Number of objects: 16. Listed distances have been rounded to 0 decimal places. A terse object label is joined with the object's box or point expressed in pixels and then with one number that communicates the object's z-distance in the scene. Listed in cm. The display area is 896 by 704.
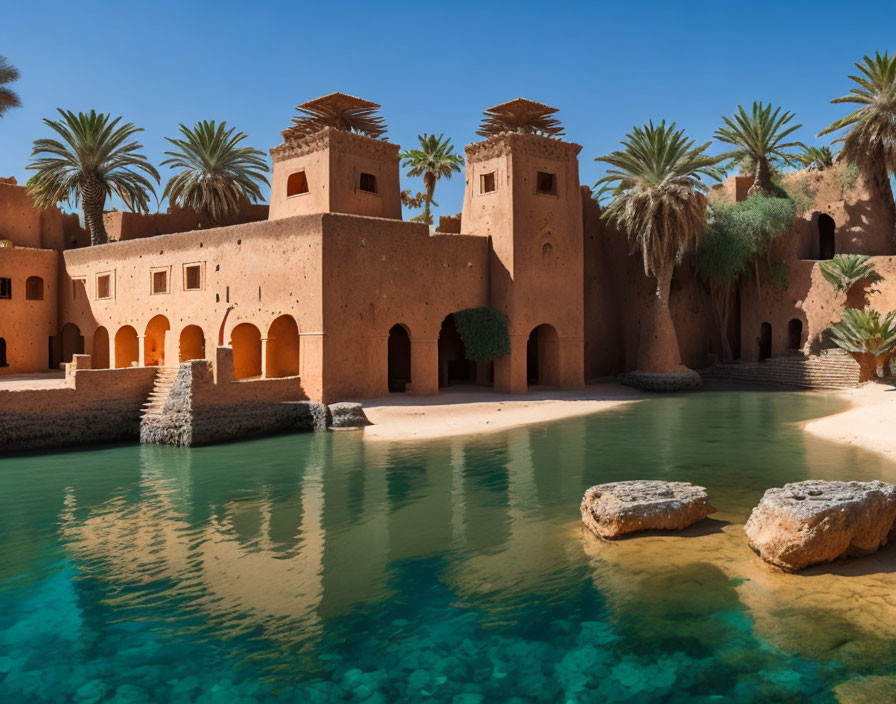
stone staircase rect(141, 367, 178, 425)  1912
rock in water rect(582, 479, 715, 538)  925
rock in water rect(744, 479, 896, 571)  771
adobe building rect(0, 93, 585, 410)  2250
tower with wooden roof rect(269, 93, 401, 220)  2508
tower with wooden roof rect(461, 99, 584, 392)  2566
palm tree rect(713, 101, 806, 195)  3391
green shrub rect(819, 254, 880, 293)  2920
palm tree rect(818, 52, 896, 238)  2884
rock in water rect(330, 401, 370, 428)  2000
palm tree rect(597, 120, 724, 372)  2720
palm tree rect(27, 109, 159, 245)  2948
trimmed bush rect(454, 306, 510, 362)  2541
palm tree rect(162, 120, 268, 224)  3067
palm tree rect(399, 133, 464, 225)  4047
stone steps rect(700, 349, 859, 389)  2768
